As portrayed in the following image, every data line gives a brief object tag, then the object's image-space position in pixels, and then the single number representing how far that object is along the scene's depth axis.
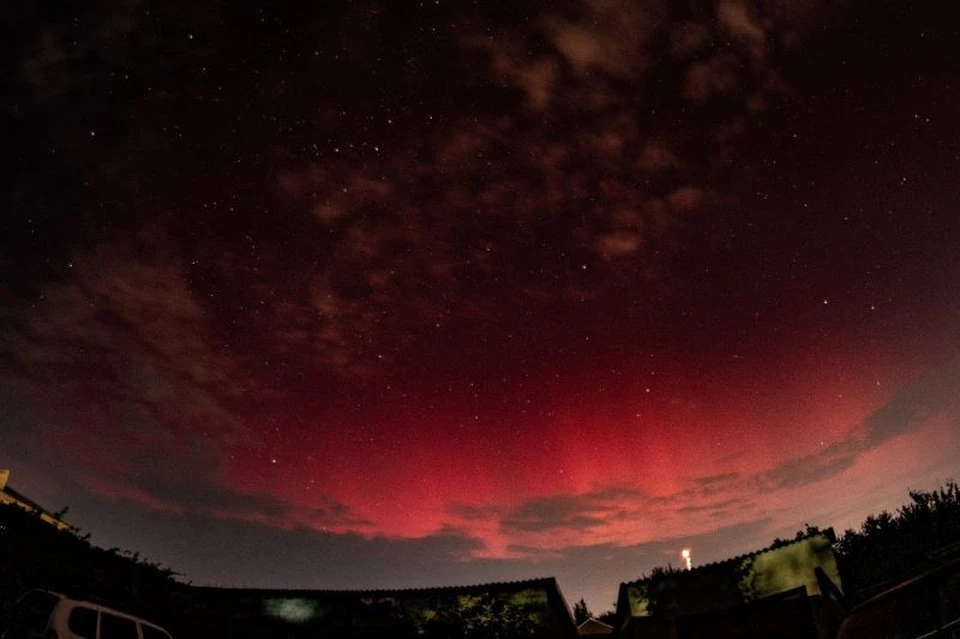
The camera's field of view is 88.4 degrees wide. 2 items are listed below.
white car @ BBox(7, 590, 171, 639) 7.78
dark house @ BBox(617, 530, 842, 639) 17.69
